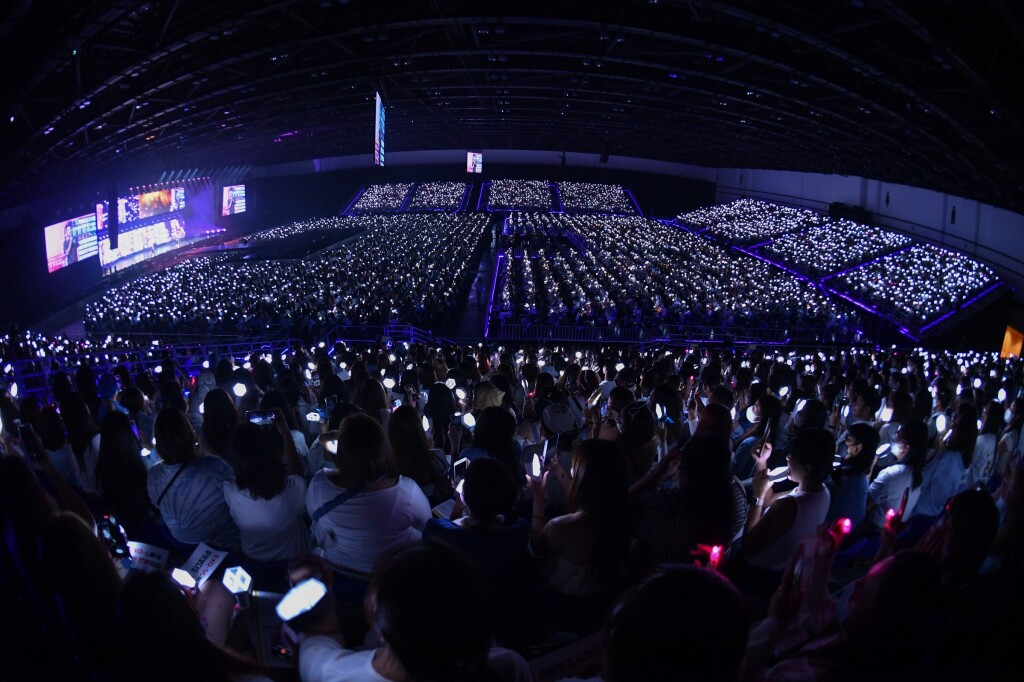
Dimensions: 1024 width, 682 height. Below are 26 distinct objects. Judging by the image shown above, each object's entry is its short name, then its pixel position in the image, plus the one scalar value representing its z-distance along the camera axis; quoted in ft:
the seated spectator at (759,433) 17.53
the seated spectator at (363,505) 9.78
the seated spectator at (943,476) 14.39
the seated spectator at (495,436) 13.26
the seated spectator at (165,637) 5.62
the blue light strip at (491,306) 73.46
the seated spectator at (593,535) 9.05
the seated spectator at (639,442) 13.05
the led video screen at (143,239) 116.67
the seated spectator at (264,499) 10.39
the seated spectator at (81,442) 15.42
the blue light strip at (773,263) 106.52
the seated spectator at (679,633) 4.56
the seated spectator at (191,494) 11.29
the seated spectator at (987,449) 16.98
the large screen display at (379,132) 55.36
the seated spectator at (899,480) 13.57
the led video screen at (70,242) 93.71
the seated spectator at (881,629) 6.34
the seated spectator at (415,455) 12.59
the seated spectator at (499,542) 9.07
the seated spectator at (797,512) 10.33
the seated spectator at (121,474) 12.41
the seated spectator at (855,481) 12.84
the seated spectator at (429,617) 5.00
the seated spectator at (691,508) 9.67
